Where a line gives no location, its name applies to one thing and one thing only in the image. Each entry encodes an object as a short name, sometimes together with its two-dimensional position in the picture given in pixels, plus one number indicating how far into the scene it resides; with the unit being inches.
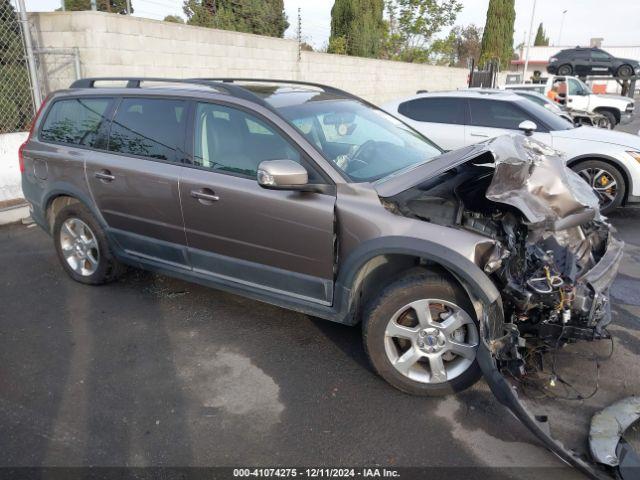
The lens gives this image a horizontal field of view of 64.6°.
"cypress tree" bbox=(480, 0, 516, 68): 1563.7
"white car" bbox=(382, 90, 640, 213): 261.7
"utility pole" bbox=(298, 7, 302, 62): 522.0
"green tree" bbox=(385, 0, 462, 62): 957.2
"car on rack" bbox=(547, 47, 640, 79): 909.8
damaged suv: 111.6
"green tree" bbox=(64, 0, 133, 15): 486.9
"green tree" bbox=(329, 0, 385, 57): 829.8
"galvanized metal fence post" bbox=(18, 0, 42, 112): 283.7
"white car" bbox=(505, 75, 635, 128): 655.8
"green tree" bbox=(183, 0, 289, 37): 524.5
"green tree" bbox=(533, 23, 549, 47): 3713.1
